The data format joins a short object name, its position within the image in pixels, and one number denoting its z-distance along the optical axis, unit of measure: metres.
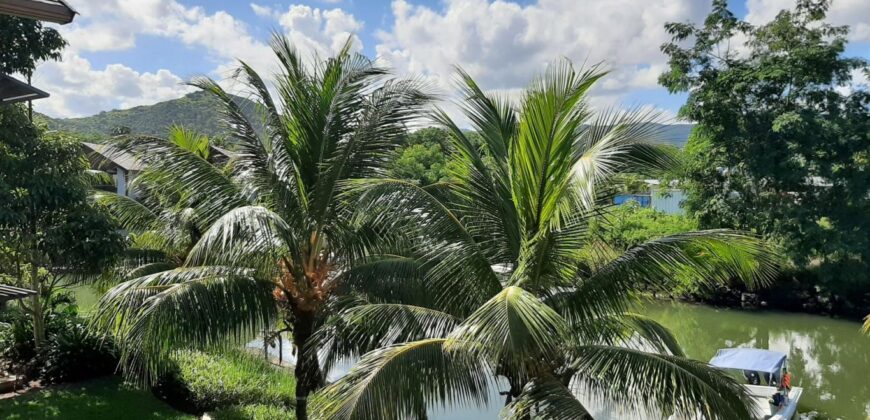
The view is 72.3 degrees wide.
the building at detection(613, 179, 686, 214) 25.98
